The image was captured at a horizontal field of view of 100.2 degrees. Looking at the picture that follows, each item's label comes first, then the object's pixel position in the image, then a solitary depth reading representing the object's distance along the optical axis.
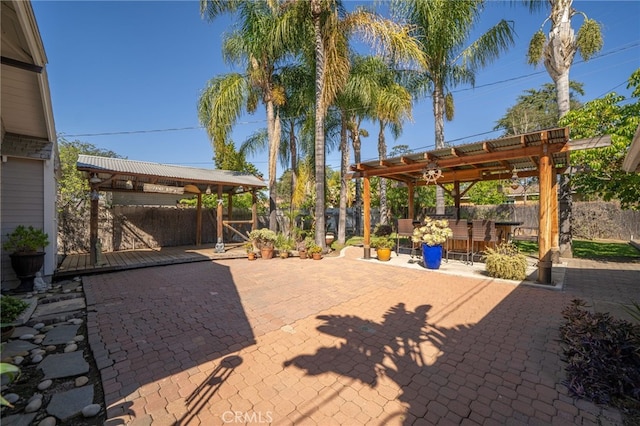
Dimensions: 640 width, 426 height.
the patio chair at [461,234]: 7.71
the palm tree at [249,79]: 10.04
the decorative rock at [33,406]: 2.11
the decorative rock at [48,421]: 1.96
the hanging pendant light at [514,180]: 7.88
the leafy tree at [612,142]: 7.37
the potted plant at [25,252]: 5.07
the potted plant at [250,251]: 8.91
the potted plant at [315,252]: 9.05
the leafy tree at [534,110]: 26.78
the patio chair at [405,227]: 8.73
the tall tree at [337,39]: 8.52
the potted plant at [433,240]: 6.95
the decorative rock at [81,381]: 2.45
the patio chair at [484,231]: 7.45
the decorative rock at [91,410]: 2.07
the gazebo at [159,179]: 7.20
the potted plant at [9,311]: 3.00
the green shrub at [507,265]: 5.97
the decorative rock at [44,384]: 2.37
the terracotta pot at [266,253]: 9.09
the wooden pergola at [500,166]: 5.69
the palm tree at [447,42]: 9.66
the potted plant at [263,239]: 9.27
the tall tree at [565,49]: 8.98
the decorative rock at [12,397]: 2.20
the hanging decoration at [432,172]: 7.37
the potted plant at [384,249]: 8.30
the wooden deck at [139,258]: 6.74
